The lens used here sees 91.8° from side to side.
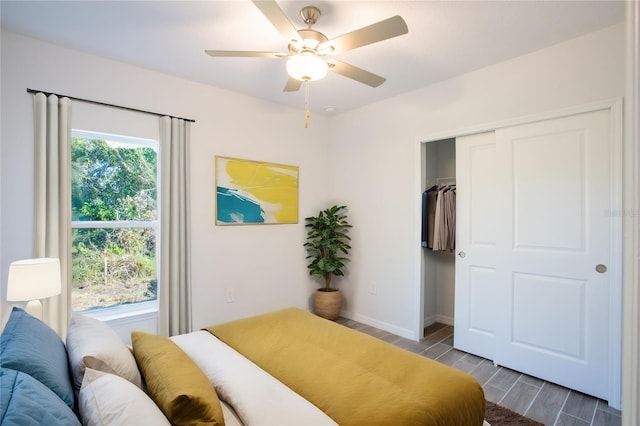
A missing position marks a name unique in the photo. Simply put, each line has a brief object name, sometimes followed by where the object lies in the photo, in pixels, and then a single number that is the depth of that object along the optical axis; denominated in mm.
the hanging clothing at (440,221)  3338
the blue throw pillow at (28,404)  728
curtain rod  2405
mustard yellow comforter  1267
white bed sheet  1172
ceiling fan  1638
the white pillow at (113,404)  937
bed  977
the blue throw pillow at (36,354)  1031
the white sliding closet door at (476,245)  2881
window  2664
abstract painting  3346
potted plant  3861
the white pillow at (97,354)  1219
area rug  2002
